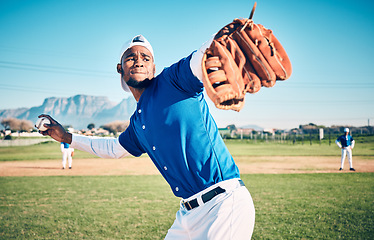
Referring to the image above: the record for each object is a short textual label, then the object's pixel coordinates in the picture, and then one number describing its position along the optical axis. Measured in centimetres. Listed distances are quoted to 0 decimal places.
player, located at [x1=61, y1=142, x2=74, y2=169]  1609
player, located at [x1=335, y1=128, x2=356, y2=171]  1598
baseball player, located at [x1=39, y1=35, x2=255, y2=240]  213
